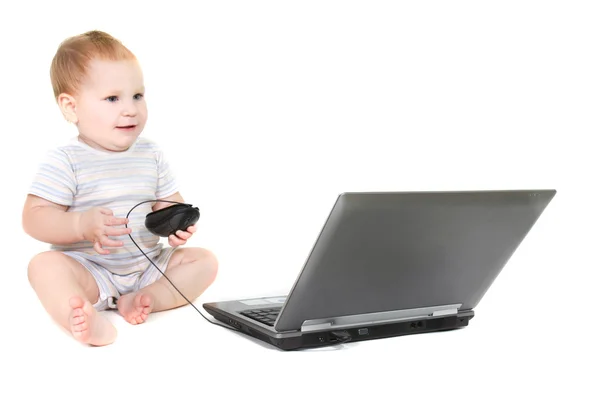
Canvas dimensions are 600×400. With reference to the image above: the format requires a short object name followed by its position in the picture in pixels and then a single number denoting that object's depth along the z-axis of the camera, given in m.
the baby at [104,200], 2.33
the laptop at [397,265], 2.00
